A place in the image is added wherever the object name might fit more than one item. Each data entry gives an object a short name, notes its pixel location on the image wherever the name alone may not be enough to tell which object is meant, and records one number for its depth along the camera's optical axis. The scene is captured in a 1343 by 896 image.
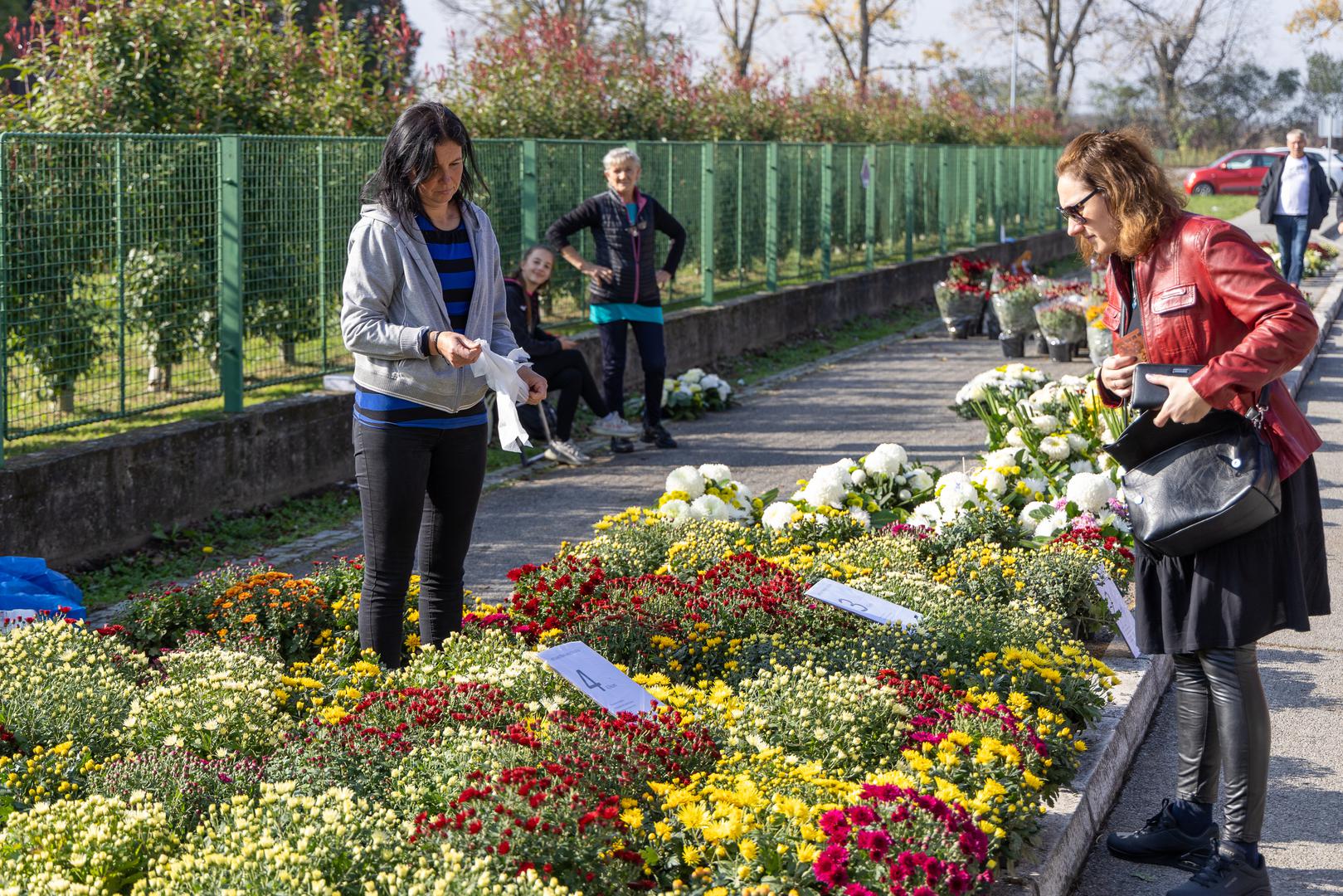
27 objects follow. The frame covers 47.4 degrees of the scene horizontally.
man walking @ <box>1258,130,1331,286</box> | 17.48
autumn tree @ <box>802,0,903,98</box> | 44.91
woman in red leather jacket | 3.28
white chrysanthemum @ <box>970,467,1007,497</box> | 6.45
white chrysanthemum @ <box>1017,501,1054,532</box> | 6.17
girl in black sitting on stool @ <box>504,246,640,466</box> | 9.09
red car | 48.50
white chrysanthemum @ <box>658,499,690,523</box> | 6.40
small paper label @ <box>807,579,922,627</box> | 4.62
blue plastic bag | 5.27
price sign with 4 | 3.86
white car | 26.44
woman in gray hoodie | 4.20
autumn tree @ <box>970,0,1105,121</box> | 55.94
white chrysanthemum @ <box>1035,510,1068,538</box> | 6.01
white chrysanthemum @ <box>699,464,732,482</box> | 6.76
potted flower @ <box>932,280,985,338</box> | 16.56
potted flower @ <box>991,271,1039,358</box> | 14.28
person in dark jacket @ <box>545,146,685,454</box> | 9.67
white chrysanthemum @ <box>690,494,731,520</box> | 6.45
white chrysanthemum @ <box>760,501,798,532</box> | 6.35
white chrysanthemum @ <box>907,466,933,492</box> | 6.82
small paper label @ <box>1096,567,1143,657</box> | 4.52
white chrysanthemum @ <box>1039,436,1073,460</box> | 7.03
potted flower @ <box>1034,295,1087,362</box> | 13.64
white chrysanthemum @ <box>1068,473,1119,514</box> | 6.15
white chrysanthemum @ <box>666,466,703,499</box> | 6.66
